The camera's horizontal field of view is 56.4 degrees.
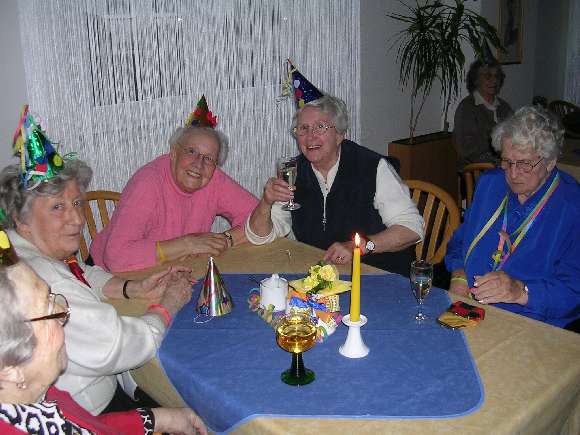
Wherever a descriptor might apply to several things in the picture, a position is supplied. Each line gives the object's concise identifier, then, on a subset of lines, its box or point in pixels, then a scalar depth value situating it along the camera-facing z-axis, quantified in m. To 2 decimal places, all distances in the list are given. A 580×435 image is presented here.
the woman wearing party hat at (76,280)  1.49
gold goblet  1.35
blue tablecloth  1.27
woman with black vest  2.46
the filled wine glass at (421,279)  1.65
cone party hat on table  1.76
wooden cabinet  4.92
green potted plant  4.74
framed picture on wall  5.73
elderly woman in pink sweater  2.31
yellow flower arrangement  1.75
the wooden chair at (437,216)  2.65
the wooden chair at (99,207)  2.86
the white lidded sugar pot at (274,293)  1.75
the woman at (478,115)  4.72
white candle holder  1.48
